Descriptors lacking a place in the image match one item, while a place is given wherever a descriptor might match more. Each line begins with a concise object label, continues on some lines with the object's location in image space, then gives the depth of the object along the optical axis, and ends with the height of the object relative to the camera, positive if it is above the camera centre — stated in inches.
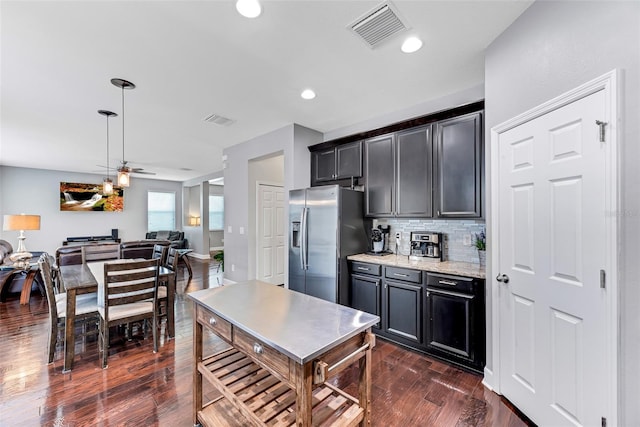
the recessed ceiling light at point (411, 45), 83.5 +54.6
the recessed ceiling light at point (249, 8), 67.6 +54.1
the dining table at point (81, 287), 94.8 -28.1
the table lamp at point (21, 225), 153.9 -5.9
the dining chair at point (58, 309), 95.0 -37.1
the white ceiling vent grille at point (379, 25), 71.9 +54.8
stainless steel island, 44.1 -26.5
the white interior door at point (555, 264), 55.6 -12.6
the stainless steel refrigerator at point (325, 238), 128.2 -12.6
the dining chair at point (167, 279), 118.1 -29.5
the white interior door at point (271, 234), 198.1 -15.3
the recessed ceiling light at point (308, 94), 118.0 +54.5
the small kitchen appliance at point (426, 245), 121.0 -14.9
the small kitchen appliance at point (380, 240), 140.1 -14.1
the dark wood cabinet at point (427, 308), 92.9 -38.1
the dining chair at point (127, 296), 97.4 -31.5
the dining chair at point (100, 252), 154.1 -22.4
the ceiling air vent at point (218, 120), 147.2 +54.2
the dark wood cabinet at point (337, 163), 143.8 +29.5
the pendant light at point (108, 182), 138.9 +17.4
